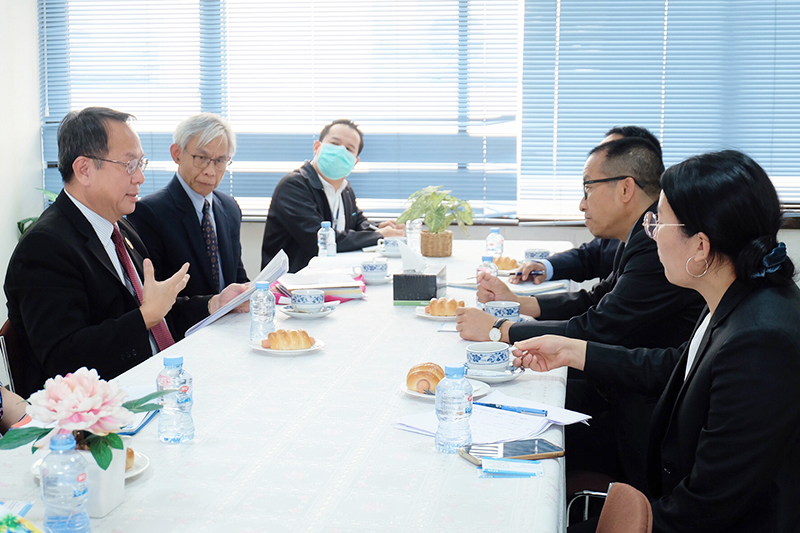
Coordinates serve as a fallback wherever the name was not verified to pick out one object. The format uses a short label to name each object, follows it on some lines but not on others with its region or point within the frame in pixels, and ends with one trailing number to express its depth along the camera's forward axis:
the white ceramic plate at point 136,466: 1.18
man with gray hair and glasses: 2.93
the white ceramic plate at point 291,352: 1.91
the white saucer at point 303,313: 2.33
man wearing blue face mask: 3.96
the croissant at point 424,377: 1.60
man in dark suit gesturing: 2.06
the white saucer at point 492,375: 1.70
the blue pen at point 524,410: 1.50
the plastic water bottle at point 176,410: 1.35
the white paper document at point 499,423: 1.38
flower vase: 1.05
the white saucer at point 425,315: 2.33
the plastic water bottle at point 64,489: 0.98
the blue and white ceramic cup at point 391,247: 3.61
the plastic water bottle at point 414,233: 3.79
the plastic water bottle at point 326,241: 3.69
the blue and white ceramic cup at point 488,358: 1.74
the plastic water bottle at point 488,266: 2.95
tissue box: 2.54
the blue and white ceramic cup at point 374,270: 2.94
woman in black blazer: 1.30
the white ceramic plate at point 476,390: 1.59
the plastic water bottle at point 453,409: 1.33
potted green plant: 3.43
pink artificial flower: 0.98
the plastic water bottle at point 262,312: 2.09
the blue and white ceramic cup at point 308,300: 2.35
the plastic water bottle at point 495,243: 3.60
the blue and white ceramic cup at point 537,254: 3.44
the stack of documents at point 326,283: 2.62
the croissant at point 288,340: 1.94
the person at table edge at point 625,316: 2.02
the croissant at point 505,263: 3.30
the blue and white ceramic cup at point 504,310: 2.21
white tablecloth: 1.08
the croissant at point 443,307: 2.35
